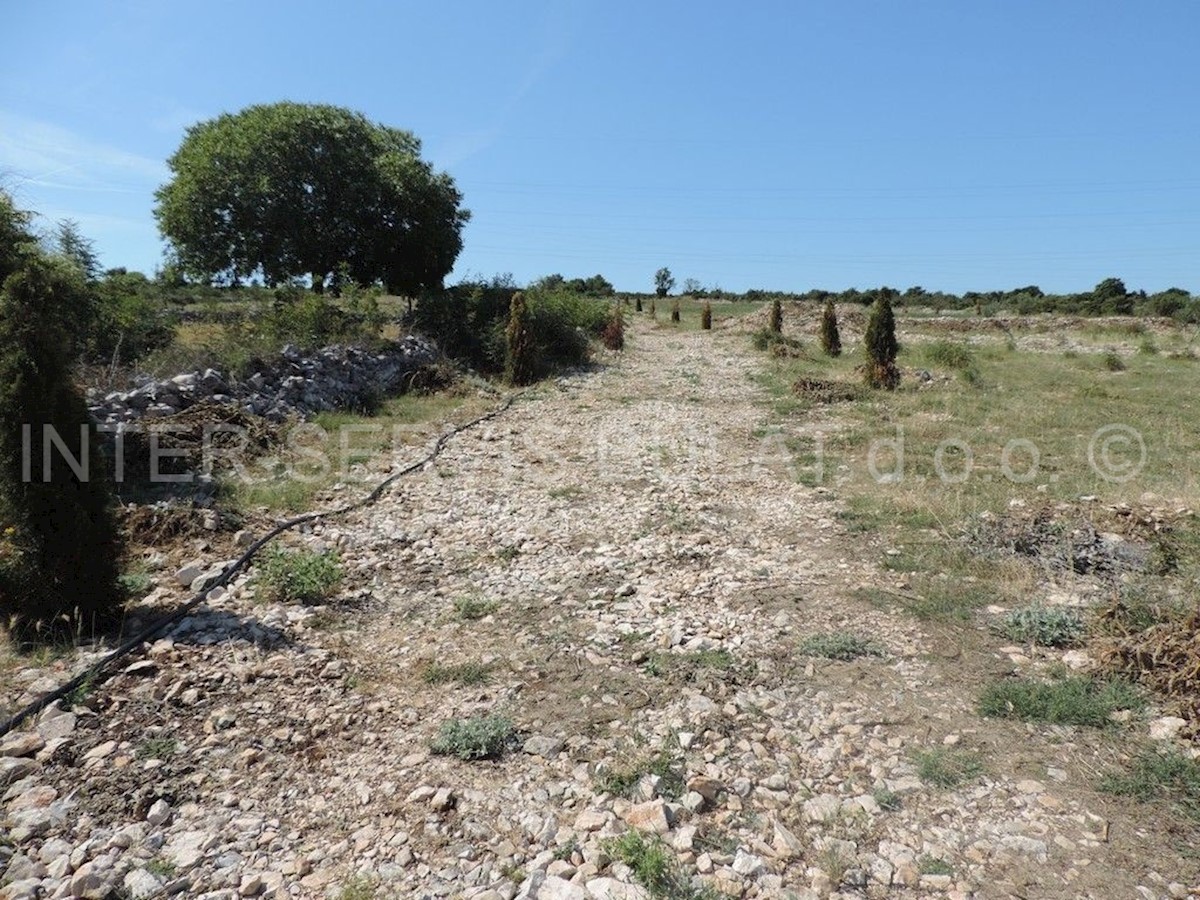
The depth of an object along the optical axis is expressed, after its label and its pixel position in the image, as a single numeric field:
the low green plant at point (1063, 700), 3.24
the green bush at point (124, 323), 9.84
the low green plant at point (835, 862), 2.42
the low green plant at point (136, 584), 4.50
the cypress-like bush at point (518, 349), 15.71
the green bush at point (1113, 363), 17.17
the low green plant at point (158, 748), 3.08
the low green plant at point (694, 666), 3.78
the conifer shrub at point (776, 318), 26.28
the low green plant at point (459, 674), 3.78
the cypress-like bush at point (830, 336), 20.98
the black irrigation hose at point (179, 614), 3.31
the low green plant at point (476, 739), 3.12
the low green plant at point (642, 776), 2.87
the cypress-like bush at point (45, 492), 3.76
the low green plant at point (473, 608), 4.58
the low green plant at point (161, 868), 2.44
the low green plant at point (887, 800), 2.76
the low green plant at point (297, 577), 4.74
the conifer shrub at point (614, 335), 23.20
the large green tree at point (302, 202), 20.75
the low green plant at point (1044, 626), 3.96
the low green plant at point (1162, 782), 2.68
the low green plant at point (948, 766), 2.87
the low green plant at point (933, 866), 2.41
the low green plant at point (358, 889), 2.31
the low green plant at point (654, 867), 2.33
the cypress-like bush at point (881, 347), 14.38
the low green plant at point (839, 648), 3.96
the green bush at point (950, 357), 17.33
